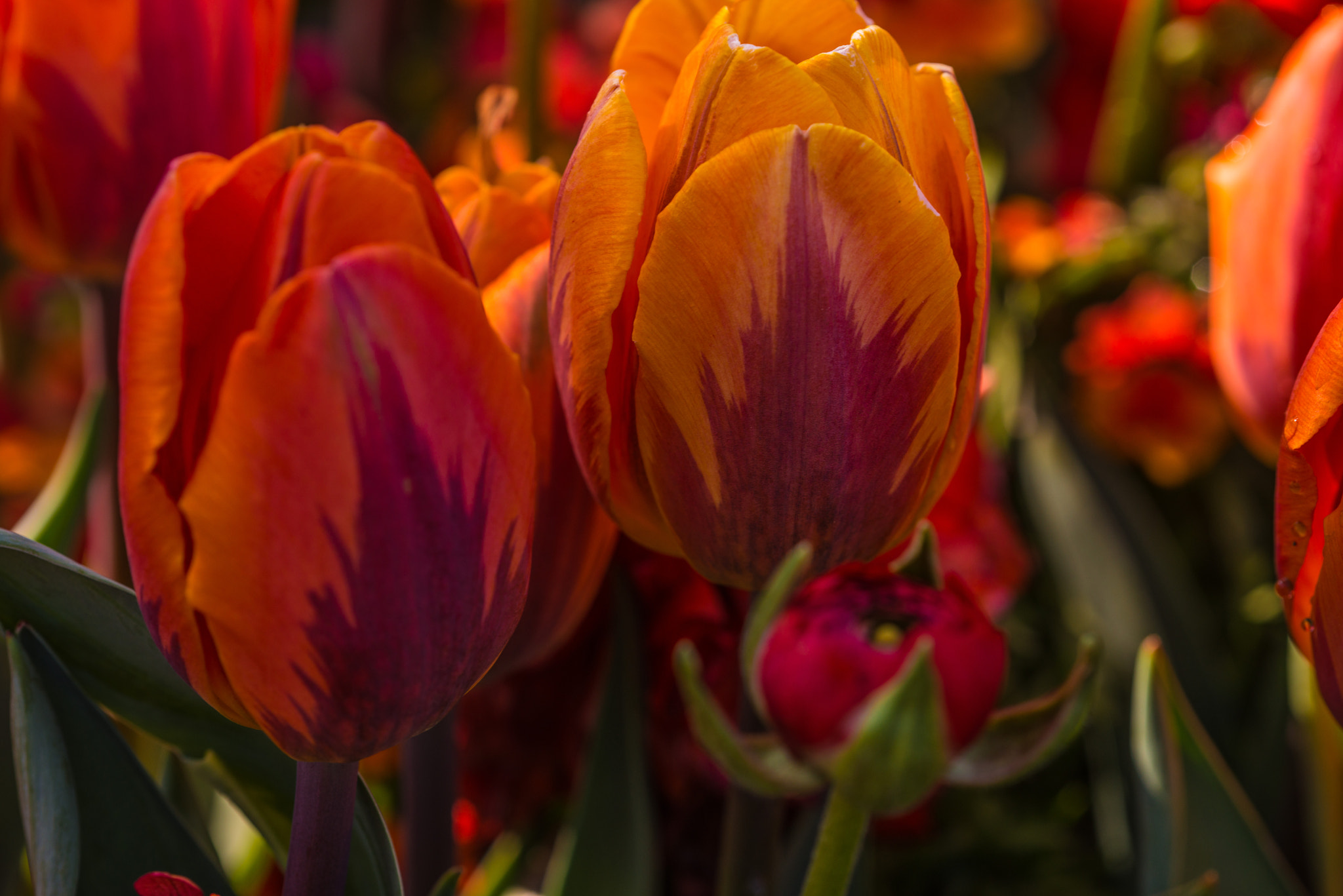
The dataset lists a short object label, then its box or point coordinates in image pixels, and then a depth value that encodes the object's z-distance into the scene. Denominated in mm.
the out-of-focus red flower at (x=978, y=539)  585
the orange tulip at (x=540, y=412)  406
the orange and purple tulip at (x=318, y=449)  363
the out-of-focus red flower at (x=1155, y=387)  780
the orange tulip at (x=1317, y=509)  385
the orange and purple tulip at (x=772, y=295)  381
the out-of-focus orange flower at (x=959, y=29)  1072
